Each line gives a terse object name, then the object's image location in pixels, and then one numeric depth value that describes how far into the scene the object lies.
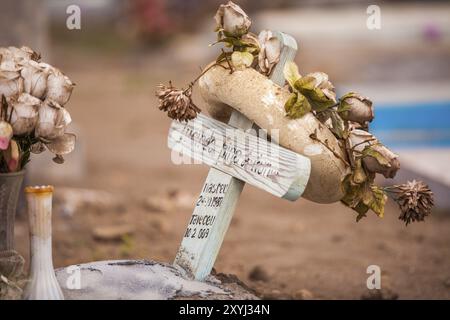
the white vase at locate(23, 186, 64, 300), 2.49
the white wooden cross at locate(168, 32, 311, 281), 2.73
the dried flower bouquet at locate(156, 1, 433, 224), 2.67
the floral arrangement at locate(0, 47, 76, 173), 2.53
